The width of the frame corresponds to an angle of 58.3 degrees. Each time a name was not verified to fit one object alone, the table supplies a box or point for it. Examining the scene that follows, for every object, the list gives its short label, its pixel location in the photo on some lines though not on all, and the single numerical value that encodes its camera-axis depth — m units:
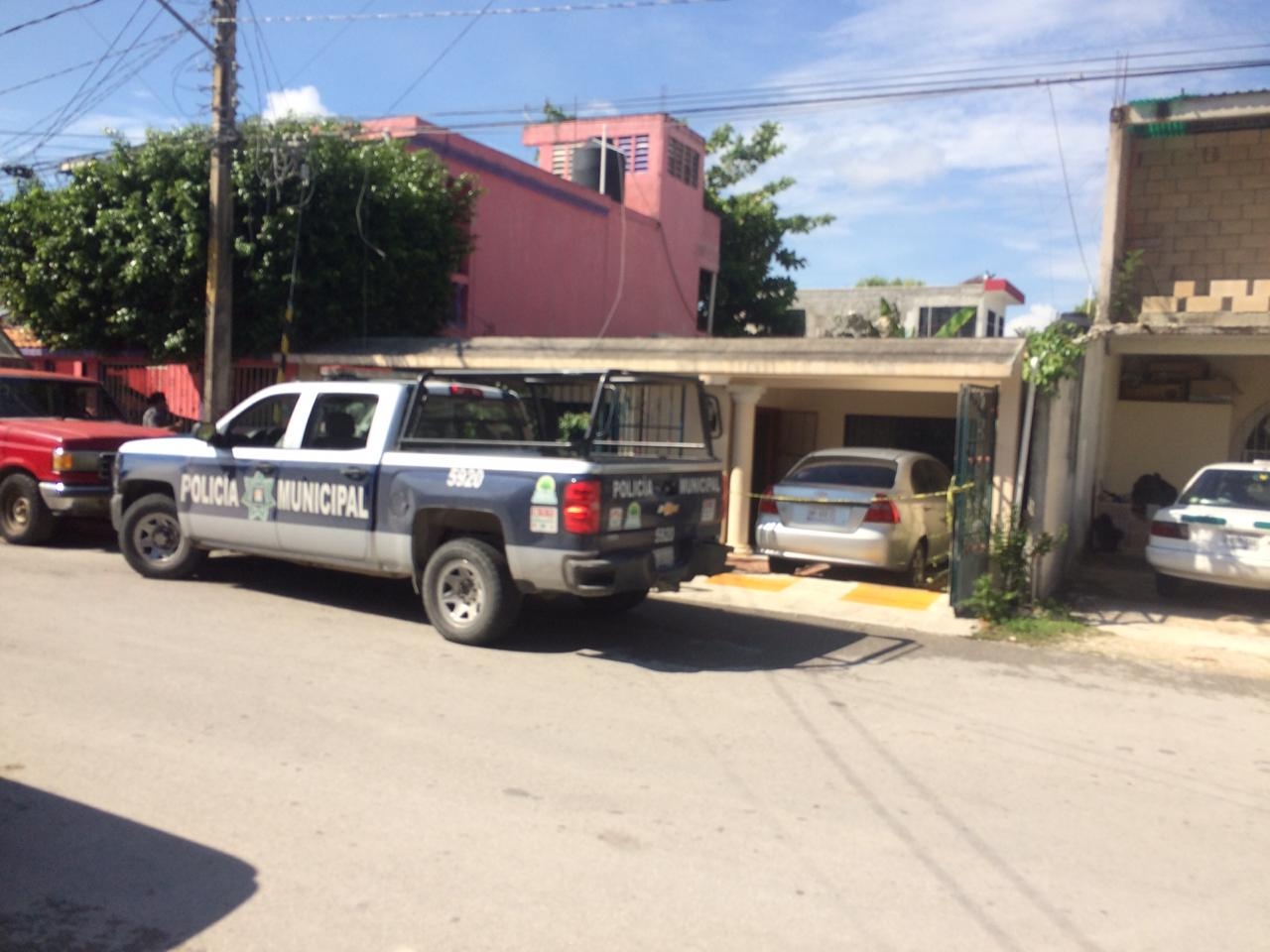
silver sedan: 11.61
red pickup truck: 11.72
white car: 10.55
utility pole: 13.80
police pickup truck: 7.82
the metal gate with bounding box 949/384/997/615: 10.09
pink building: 19.30
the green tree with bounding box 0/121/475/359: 15.45
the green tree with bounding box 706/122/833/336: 28.89
